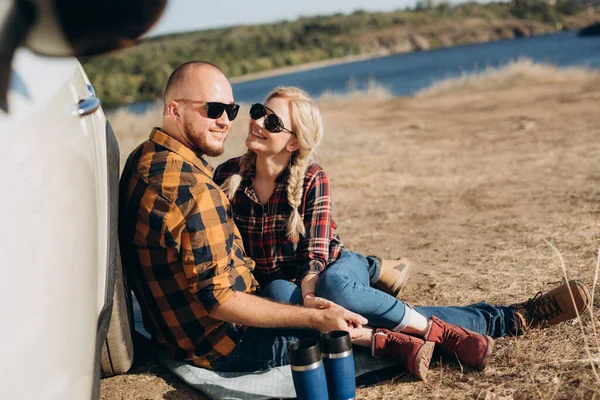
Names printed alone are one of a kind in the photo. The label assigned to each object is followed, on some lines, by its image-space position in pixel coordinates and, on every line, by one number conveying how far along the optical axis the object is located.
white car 1.96
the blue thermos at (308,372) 2.83
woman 3.43
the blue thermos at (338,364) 2.94
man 3.03
